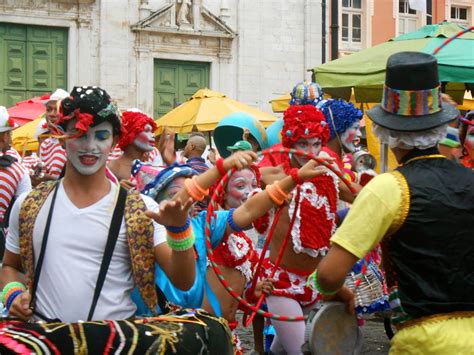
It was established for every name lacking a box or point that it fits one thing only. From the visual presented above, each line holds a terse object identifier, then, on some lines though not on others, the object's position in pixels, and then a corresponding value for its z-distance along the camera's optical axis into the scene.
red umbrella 16.97
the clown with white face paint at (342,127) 7.94
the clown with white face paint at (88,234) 4.15
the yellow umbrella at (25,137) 14.53
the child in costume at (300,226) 6.91
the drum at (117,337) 3.68
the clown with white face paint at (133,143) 7.84
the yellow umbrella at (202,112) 15.15
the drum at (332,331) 5.11
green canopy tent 9.52
